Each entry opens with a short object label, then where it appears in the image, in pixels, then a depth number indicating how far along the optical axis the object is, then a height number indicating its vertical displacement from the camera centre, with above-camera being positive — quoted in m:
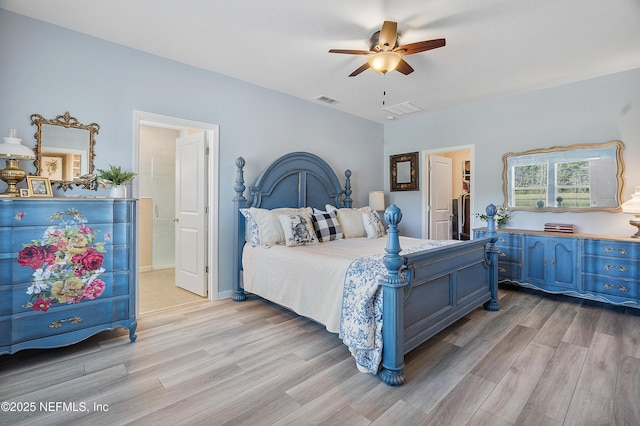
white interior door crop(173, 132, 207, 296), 3.82 -0.04
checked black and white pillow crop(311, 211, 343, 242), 3.72 -0.17
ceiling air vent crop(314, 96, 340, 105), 4.53 +1.71
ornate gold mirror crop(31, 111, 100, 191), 2.67 +0.54
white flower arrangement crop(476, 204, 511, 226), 4.58 -0.03
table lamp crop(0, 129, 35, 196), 2.35 +0.41
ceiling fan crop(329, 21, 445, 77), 2.44 +1.37
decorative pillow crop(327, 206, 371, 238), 4.04 -0.14
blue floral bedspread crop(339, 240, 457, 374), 2.12 -0.73
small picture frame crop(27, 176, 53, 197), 2.44 +0.19
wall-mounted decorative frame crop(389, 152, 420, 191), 5.60 +0.79
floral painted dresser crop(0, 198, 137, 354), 2.19 -0.47
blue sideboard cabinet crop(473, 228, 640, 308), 3.35 -0.60
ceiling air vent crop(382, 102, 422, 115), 4.83 +1.71
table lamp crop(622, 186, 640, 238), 3.36 +0.08
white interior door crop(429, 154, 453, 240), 5.64 +0.32
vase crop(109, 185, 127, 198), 2.72 +0.17
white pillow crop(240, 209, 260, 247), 3.52 -0.20
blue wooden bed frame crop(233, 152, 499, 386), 2.05 -0.47
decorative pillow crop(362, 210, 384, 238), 4.09 -0.17
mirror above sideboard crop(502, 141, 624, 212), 3.76 +0.49
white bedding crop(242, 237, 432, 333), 2.48 -0.58
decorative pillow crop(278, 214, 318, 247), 3.35 -0.20
